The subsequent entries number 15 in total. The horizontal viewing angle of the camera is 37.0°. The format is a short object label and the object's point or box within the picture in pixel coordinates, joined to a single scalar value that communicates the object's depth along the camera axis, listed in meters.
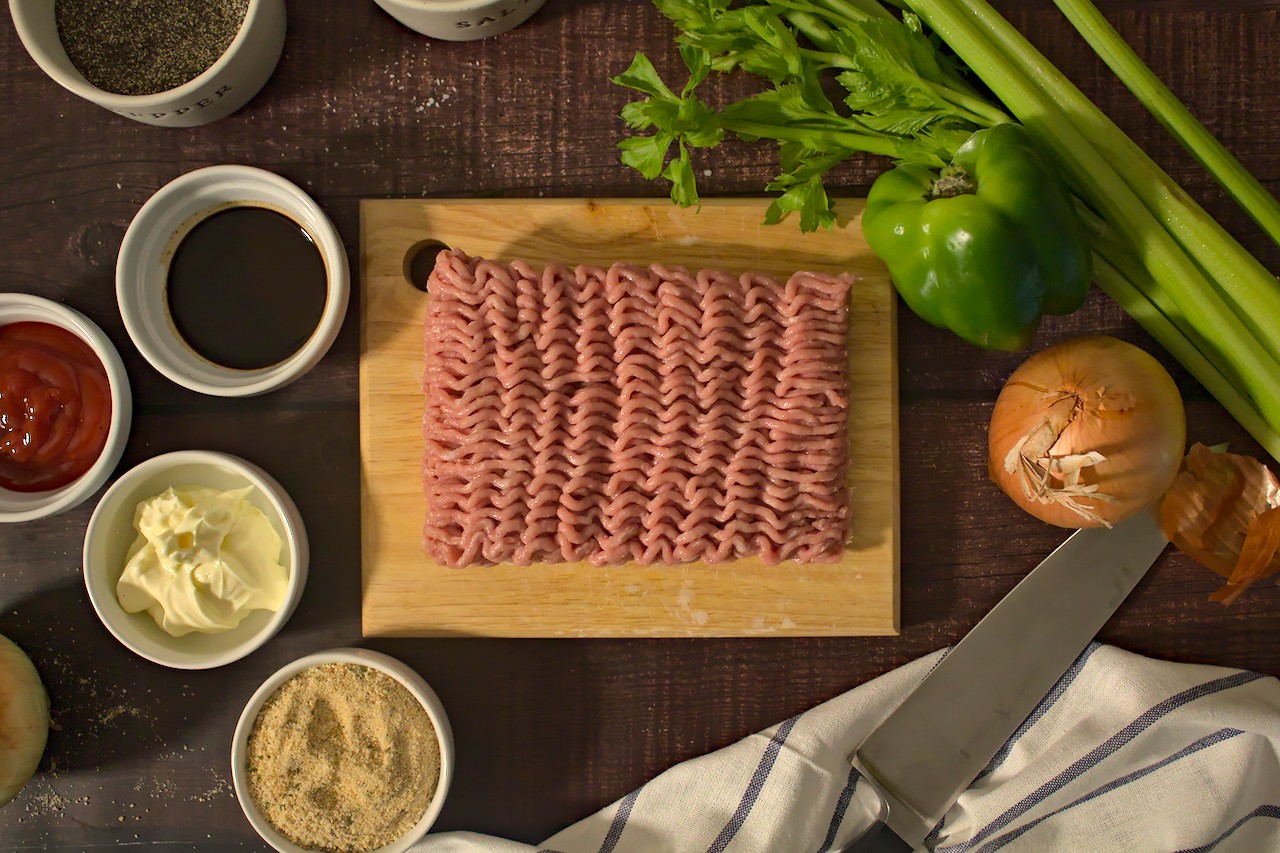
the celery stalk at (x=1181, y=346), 0.78
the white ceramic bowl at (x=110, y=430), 0.77
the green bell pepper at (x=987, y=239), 0.74
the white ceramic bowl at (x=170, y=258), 0.77
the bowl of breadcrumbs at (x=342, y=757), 0.78
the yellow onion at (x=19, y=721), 0.79
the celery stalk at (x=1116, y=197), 0.76
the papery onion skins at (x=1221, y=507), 0.78
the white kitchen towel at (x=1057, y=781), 0.79
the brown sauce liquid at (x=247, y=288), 0.80
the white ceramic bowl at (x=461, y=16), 0.76
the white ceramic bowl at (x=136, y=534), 0.77
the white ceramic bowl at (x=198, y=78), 0.76
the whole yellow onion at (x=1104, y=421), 0.75
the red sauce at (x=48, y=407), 0.78
